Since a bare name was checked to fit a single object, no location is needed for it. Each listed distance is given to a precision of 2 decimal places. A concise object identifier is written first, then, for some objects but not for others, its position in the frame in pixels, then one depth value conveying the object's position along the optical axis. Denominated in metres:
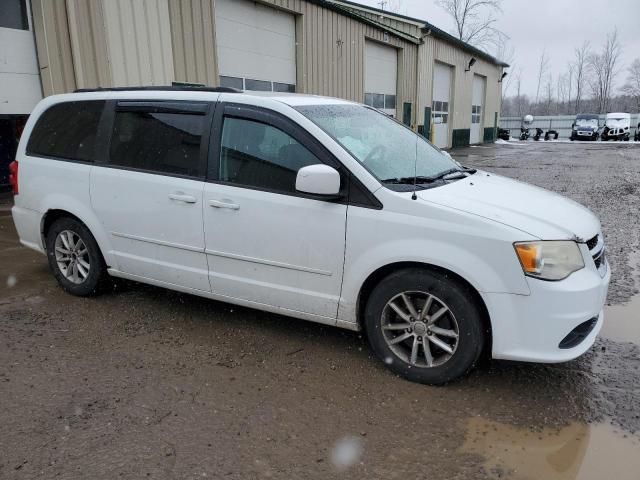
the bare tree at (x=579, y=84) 78.44
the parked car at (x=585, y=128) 38.31
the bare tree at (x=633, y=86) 74.00
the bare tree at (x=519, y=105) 82.35
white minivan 2.85
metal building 8.05
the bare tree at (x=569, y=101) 82.31
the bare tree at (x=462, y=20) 44.44
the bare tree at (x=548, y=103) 84.97
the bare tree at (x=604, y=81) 72.00
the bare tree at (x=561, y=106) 84.86
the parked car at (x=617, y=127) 36.66
